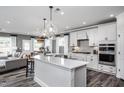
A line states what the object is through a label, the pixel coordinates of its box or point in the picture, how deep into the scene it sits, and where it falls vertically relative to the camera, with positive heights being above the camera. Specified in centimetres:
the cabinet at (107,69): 408 -109
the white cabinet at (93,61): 490 -82
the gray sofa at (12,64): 438 -92
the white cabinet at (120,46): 353 +6
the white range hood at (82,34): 588 +95
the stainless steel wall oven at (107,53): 409 -27
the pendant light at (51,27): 318 +77
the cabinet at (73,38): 663 +73
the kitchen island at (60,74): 192 -74
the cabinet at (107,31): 418 +86
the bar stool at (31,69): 414 -111
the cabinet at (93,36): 523 +73
